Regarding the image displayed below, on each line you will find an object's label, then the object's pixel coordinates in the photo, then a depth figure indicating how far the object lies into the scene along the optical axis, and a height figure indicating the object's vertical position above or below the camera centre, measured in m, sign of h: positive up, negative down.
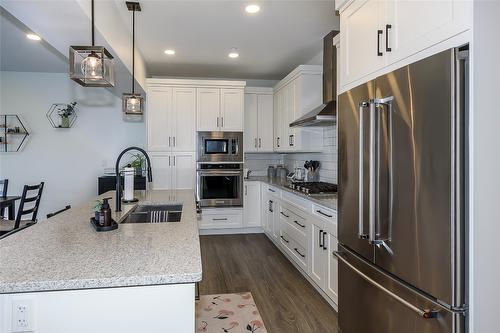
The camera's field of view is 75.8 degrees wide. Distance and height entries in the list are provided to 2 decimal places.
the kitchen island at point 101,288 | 1.03 -0.42
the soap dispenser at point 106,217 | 1.68 -0.29
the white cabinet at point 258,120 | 5.35 +0.69
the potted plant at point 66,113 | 5.12 +0.78
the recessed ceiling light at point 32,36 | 3.61 +1.43
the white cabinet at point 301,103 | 4.15 +0.79
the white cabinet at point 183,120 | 4.91 +0.65
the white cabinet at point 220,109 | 4.98 +0.83
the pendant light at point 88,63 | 1.79 +0.55
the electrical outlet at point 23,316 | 1.03 -0.49
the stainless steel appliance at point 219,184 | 4.91 -0.35
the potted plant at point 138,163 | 5.02 -0.02
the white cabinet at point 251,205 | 5.13 -0.70
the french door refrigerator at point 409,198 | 1.21 -0.17
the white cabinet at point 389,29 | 1.29 +0.64
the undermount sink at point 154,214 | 2.37 -0.40
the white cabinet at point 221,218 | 5.00 -0.89
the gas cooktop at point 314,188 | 3.21 -0.28
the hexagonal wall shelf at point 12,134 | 5.02 +0.43
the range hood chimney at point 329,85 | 3.26 +0.80
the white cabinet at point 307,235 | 2.60 -0.75
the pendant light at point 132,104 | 3.09 +0.56
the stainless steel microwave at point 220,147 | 4.95 +0.23
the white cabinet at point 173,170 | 4.86 -0.13
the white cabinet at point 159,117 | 4.84 +0.67
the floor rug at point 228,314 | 2.40 -1.24
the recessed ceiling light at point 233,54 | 4.24 +1.47
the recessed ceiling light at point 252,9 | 2.94 +1.43
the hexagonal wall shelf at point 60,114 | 5.15 +0.78
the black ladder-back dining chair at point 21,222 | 3.43 -0.68
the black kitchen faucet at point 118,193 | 2.10 -0.21
